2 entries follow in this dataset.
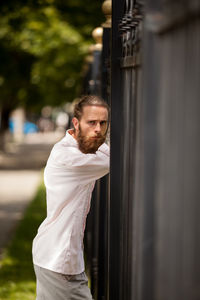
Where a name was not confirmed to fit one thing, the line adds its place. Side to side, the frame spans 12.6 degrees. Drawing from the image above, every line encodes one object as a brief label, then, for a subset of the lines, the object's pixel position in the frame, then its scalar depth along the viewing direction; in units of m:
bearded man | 4.49
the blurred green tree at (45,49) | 17.91
